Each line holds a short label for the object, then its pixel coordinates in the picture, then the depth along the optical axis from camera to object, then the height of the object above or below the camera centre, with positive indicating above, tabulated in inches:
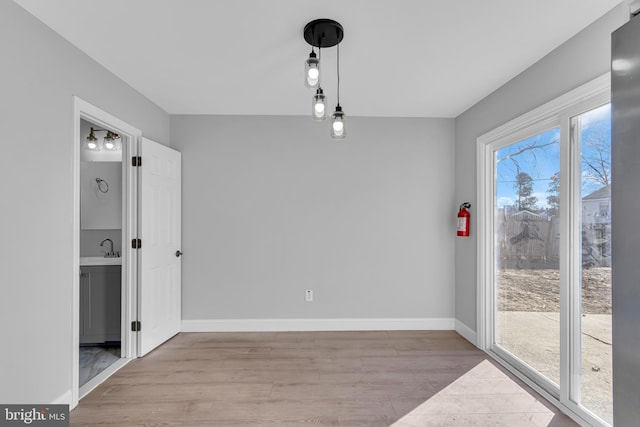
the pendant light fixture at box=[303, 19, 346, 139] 75.0 +44.7
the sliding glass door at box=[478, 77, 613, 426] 79.1 -10.9
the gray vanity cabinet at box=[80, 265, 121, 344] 127.0 -35.5
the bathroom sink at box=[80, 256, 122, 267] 125.9 -18.6
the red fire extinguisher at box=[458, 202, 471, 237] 135.5 -2.0
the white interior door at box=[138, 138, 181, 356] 119.9 -12.6
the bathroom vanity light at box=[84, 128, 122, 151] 146.0 +32.4
